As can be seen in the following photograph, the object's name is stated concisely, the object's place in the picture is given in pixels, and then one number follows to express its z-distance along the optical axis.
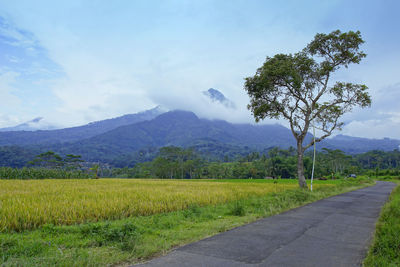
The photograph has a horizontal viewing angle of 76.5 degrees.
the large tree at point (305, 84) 18.91
